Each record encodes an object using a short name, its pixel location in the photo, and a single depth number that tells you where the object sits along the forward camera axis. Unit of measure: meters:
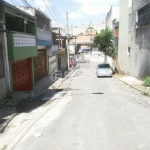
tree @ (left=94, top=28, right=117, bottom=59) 32.06
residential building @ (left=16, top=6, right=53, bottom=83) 19.22
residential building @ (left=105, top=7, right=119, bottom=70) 35.29
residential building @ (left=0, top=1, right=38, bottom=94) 12.38
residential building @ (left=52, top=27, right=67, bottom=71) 35.03
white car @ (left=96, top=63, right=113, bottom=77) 27.01
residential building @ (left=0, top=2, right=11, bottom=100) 11.81
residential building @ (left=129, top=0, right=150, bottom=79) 18.97
